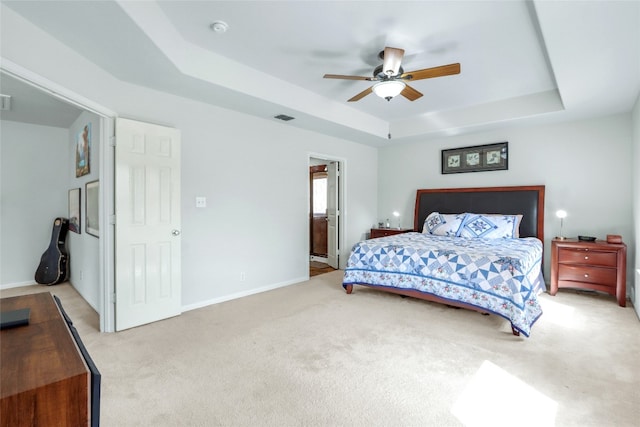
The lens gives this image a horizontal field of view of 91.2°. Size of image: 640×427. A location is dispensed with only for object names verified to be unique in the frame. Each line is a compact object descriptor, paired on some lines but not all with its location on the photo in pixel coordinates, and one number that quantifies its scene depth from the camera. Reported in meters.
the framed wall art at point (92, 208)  3.39
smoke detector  2.58
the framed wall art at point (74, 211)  4.12
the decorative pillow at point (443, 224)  4.68
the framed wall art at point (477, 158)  4.91
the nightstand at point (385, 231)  5.49
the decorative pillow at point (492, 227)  4.36
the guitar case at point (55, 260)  4.62
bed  2.97
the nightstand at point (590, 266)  3.62
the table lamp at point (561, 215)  4.20
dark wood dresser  0.75
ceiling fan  2.69
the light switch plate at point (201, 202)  3.65
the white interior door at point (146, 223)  3.00
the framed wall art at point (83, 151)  3.66
